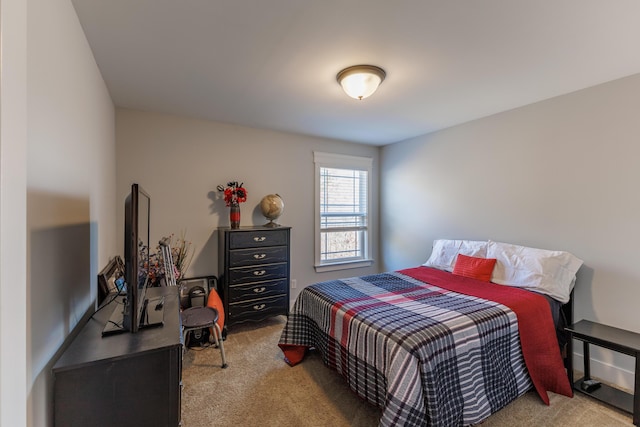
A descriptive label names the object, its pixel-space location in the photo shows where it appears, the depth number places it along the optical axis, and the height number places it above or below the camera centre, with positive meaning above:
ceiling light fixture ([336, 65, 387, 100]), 2.08 +1.01
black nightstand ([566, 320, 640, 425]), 1.81 -0.91
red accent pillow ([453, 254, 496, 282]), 2.76 -0.55
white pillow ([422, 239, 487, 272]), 3.03 -0.43
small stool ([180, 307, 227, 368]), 2.27 -0.90
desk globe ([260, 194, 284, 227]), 3.48 +0.06
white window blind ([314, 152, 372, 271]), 4.14 +0.02
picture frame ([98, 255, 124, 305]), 1.90 -0.48
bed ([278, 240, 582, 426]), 1.57 -0.81
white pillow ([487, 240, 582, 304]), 2.36 -0.51
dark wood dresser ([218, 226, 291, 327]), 3.05 -0.67
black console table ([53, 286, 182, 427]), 1.09 -0.68
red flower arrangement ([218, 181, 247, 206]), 3.28 +0.21
